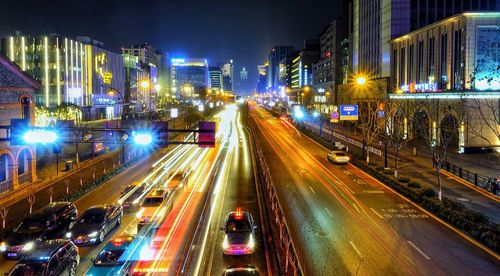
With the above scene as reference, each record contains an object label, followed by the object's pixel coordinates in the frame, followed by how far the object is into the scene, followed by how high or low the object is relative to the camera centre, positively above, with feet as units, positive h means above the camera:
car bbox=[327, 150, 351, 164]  155.12 -14.61
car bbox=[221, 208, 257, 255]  66.69 -17.87
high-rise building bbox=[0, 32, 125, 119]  323.16 +36.12
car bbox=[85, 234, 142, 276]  57.52 -18.43
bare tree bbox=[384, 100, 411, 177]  179.01 +0.98
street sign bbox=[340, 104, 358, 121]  191.72 +0.74
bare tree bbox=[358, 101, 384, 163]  157.38 -3.90
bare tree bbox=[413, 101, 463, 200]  179.63 -1.53
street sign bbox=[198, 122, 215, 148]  80.28 -3.60
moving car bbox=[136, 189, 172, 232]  82.80 -17.67
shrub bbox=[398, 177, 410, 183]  117.83 -16.84
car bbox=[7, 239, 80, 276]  54.95 -17.90
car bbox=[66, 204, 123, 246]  73.61 -18.26
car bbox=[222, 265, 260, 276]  52.19 -17.73
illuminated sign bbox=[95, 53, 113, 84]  384.47 +44.13
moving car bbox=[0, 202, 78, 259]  68.49 -18.39
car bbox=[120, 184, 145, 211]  97.53 -17.97
